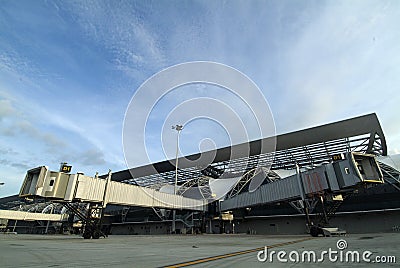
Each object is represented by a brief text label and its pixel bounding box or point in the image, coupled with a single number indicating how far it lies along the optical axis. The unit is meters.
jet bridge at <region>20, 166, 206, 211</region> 23.03
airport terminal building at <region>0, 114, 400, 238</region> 23.94
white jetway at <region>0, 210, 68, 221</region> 61.78
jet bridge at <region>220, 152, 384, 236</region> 19.84
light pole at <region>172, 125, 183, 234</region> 48.81
